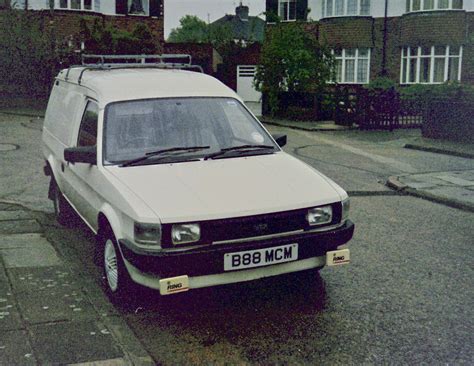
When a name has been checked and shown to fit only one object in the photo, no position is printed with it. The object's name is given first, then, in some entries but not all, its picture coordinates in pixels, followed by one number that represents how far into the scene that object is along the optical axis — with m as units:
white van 4.98
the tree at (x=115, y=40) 29.06
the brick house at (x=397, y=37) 30.98
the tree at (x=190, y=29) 100.16
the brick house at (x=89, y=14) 31.83
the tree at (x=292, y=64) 26.86
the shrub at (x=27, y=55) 28.86
